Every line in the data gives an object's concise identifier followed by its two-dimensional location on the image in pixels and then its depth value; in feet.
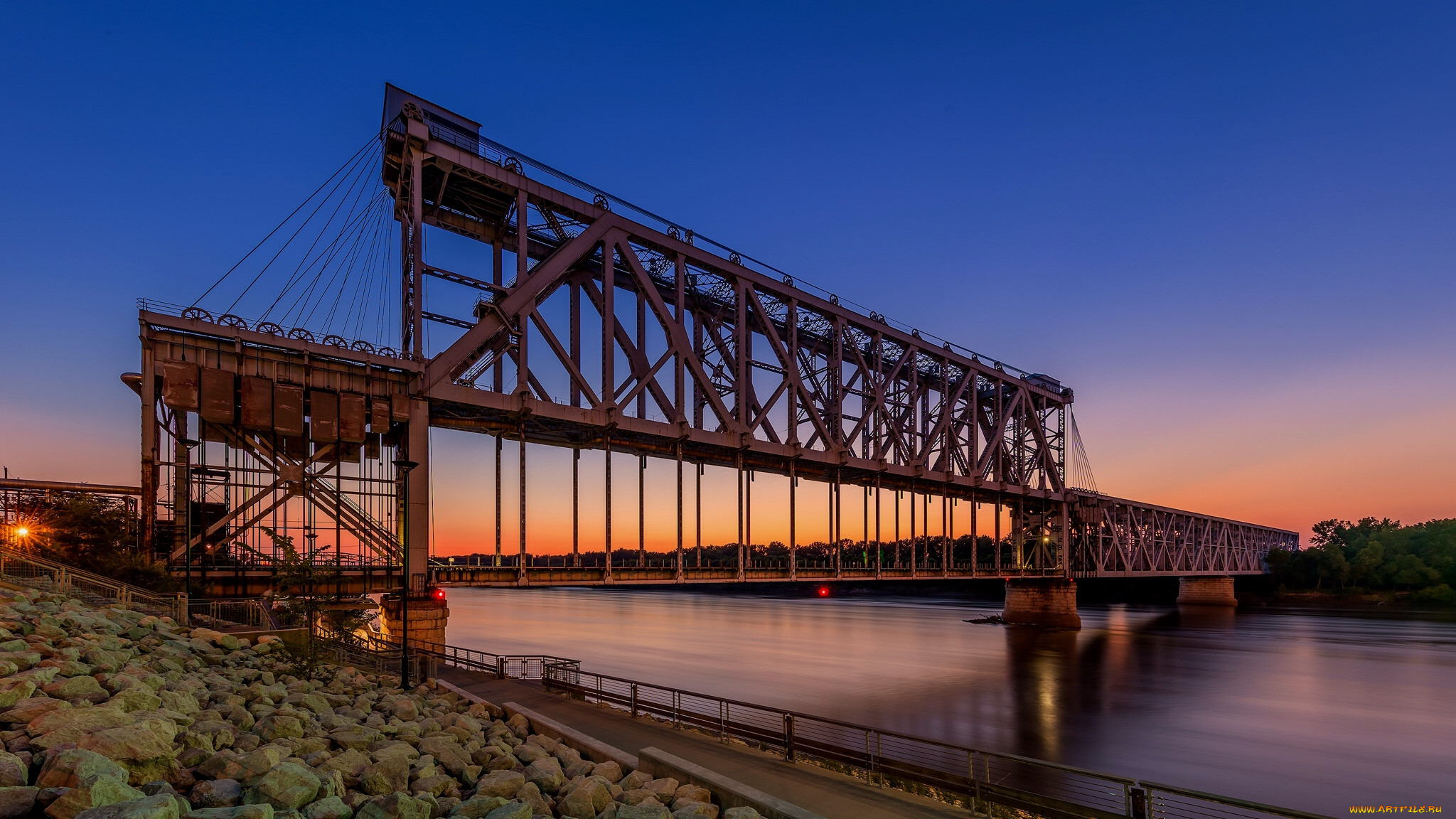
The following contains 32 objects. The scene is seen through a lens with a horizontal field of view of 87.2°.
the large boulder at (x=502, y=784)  42.37
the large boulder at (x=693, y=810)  40.26
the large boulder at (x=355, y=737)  46.60
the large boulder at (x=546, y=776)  46.01
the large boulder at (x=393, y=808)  33.73
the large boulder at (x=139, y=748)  31.73
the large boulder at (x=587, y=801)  41.70
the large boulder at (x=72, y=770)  27.02
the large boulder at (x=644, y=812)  39.22
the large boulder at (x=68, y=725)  32.40
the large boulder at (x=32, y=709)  34.96
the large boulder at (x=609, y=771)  49.70
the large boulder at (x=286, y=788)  32.76
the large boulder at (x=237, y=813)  27.27
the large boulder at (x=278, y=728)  45.34
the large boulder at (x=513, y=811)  35.63
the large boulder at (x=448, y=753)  47.65
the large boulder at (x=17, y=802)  25.21
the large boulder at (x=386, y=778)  40.55
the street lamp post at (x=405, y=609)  81.87
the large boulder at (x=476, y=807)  37.24
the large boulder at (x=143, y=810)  24.07
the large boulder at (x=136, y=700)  39.75
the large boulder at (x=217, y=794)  31.71
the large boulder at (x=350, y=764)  40.96
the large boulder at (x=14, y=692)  36.50
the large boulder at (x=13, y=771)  27.17
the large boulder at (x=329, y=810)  32.27
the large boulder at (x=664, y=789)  45.11
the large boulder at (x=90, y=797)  25.41
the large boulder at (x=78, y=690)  40.57
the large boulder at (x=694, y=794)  44.80
